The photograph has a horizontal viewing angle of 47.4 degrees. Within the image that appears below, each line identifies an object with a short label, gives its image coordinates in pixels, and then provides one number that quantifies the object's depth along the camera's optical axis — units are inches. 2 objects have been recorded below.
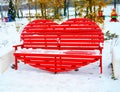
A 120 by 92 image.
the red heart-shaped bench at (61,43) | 111.8
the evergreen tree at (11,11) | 446.6
